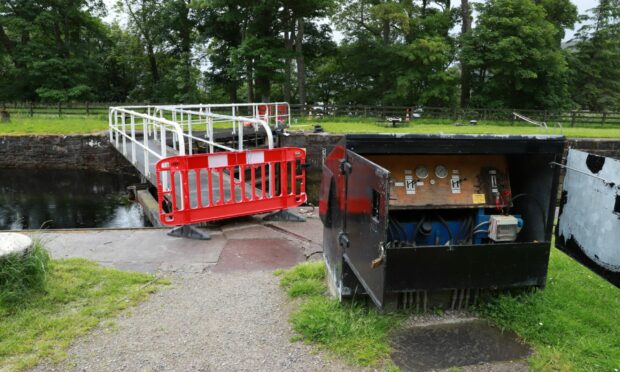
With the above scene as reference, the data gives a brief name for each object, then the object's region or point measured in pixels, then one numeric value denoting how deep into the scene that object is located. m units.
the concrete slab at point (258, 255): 5.16
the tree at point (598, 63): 33.81
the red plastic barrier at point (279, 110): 21.29
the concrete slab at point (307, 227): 6.21
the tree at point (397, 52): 31.67
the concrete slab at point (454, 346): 3.15
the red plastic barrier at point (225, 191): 6.02
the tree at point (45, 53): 33.97
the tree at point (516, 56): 30.11
